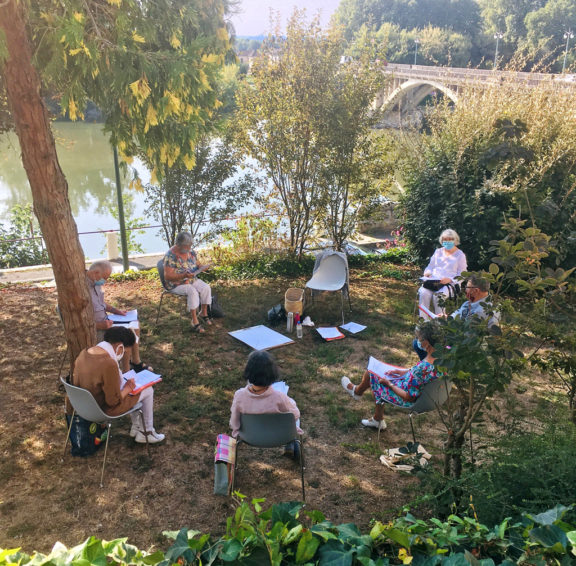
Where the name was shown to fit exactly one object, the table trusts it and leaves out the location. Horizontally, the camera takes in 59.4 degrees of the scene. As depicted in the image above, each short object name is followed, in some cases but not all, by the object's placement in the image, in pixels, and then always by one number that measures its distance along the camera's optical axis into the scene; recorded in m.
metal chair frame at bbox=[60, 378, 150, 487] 3.09
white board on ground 5.25
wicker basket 5.71
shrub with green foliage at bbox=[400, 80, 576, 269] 6.48
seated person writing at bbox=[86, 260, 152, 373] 4.33
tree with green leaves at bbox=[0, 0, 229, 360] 3.31
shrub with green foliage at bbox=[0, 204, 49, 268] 11.28
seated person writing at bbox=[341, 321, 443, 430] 3.46
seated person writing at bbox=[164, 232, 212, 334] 5.48
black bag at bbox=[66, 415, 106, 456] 3.40
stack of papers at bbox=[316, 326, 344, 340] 5.48
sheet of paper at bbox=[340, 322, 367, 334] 5.68
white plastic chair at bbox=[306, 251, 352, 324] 6.11
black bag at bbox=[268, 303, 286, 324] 5.89
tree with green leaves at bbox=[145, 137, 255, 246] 7.61
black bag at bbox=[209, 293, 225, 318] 5.86
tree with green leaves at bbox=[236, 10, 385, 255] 6.93
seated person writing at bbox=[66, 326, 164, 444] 3.19
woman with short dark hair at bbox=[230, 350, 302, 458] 3.08
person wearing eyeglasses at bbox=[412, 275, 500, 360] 3.97
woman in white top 5.59
